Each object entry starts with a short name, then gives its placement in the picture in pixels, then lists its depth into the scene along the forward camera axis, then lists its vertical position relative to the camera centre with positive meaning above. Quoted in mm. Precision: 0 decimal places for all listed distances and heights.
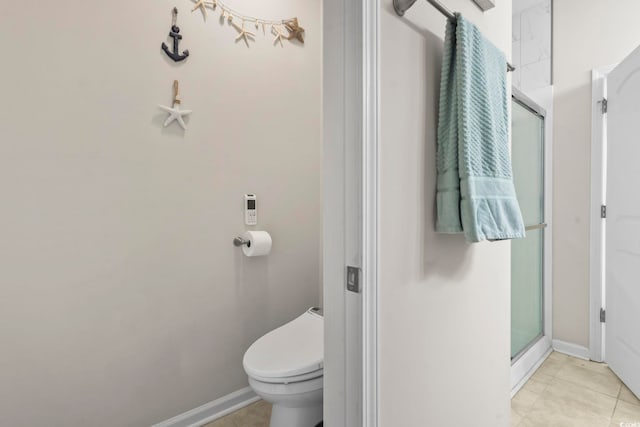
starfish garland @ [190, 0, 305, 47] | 1621 +995
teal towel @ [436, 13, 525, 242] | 909 +176
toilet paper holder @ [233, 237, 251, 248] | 1743 -173
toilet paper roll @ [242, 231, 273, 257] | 1708 -178
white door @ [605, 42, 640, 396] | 1801 -96
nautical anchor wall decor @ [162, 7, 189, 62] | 1514 +782
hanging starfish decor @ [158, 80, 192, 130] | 1513 +453
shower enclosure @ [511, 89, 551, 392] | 1931 -231
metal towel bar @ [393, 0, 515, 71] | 836 +523
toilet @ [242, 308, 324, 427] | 1247 -618
